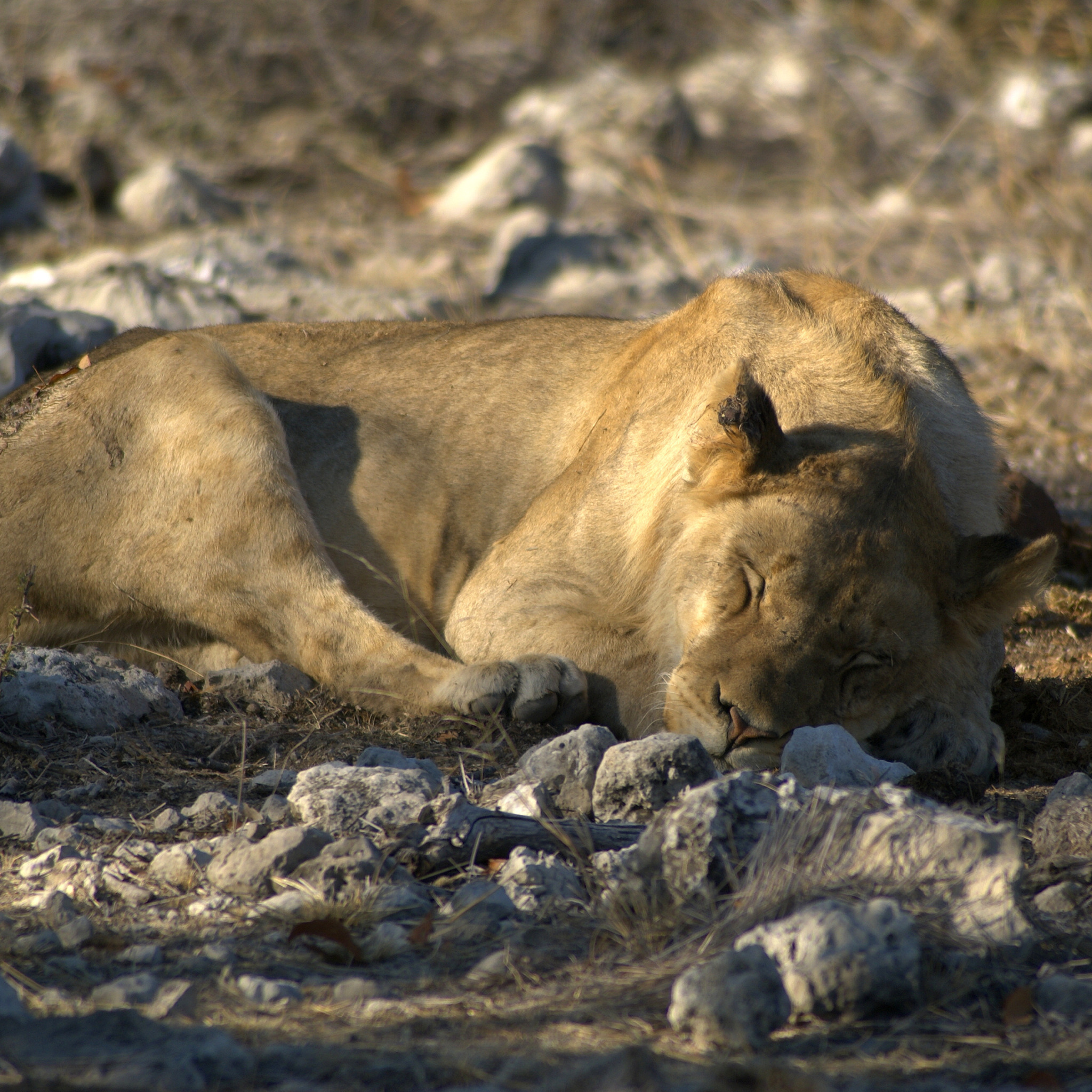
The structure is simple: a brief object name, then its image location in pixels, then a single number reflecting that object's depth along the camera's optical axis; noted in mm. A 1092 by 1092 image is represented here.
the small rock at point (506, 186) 22453
